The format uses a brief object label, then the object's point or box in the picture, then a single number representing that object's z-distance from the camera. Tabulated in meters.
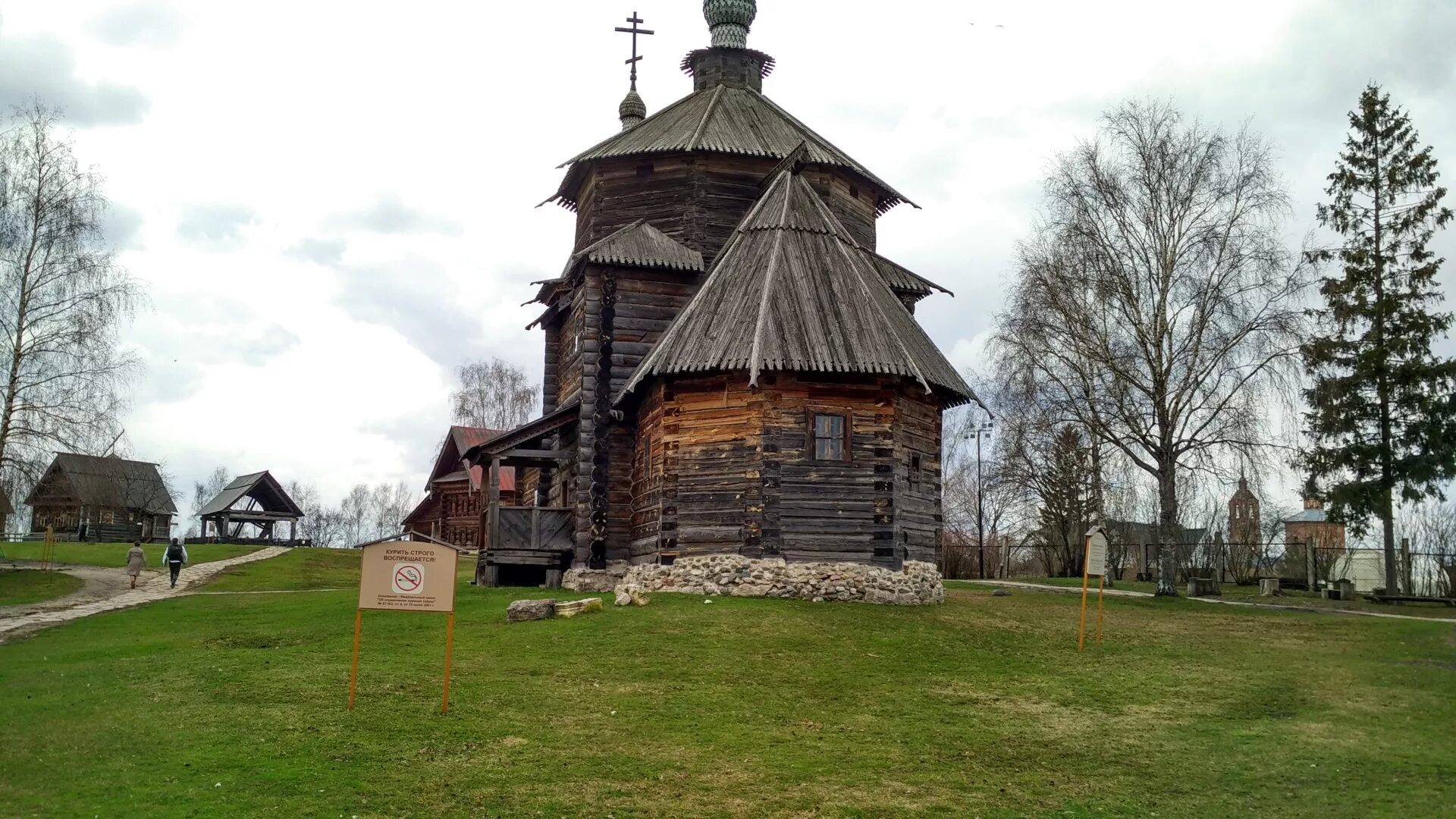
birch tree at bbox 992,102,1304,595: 29.97
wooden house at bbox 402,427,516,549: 55.12
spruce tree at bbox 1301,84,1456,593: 31.12
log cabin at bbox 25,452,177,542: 52.94
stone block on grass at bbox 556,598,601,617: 19.75
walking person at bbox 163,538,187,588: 31.78
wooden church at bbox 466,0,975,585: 22.84
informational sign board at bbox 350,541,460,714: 12.87
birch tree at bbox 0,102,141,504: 29.31
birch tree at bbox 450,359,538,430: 64.62
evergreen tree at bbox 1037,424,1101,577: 47.00
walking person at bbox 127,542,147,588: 31.06
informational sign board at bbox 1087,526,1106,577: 19.11
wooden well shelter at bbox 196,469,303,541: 52.34
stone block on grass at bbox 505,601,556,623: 19.56
